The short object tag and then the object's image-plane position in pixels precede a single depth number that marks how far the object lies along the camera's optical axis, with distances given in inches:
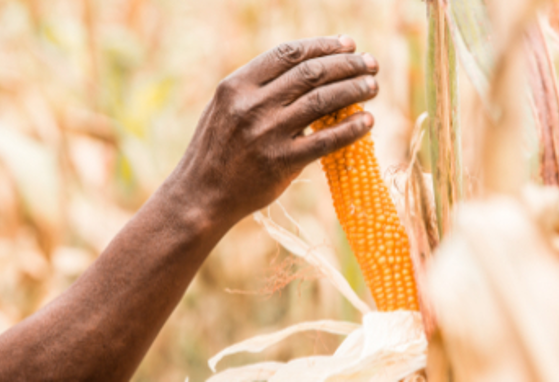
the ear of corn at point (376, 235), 42.8
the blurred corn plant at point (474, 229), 32.8
